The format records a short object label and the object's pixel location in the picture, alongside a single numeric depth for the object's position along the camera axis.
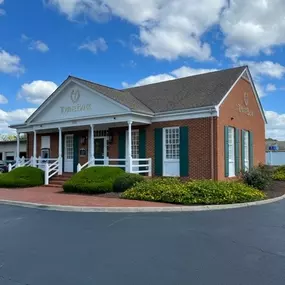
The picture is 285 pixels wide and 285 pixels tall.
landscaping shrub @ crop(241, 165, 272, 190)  15.17
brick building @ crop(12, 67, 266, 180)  16.28
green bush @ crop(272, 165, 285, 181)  21.12
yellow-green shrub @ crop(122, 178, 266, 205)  11.62
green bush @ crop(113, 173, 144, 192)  14.39
